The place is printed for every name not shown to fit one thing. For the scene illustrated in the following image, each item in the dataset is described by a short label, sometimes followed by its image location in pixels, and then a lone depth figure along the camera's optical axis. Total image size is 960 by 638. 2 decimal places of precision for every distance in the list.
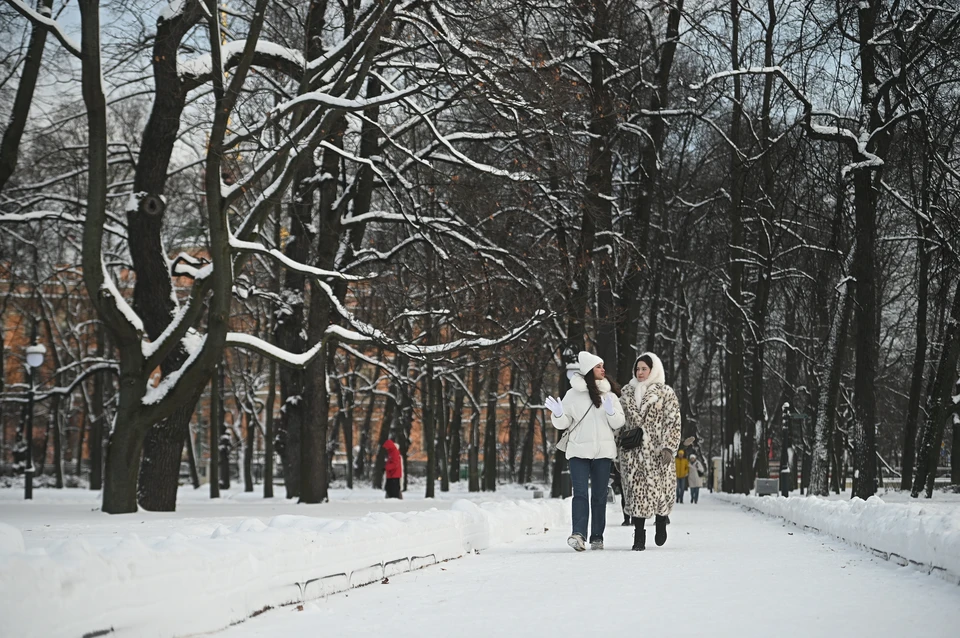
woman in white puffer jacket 11.44
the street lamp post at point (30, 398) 30.27
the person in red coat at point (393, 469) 32.56
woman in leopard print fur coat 11.59
